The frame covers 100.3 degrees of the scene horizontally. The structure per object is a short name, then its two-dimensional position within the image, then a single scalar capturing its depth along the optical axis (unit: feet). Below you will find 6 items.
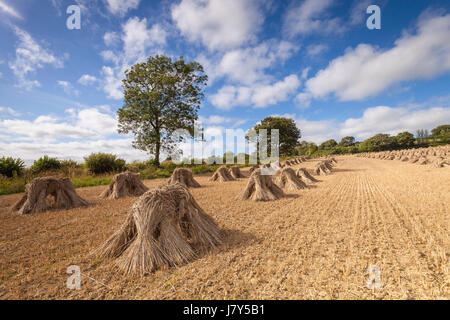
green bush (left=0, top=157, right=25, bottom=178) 42.60
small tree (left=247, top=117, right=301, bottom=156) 135.95
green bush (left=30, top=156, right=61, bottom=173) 49.17
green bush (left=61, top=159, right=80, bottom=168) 56.34
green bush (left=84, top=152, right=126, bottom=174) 56.39
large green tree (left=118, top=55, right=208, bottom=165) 69.10
